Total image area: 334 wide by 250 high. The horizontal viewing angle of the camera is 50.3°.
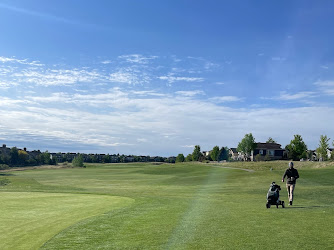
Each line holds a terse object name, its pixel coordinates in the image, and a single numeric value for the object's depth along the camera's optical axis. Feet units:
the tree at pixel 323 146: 361.92
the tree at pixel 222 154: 573.65
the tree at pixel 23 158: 517.14
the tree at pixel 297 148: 422.00
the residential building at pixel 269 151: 508.53
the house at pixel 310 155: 509.60
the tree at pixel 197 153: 637.47
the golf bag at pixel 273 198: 65.26
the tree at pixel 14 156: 501.97
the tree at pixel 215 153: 570.87
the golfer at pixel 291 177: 74.79
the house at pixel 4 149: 606.75
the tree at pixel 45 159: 538.80
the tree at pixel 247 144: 481.87
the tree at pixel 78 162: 495.20
